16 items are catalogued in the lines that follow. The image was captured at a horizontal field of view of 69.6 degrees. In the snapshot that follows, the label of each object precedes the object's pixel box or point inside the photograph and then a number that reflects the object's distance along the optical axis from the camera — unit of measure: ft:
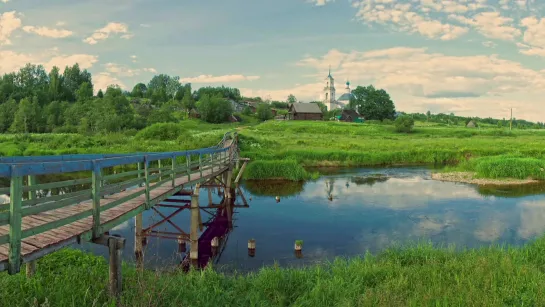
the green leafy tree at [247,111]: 386.73
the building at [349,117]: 352.49
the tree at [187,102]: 340.57
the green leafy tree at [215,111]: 318.04
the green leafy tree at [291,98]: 594.32
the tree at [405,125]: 253.44
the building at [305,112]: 342.17
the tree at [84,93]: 350.33
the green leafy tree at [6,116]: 265.95
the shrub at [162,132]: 166.61
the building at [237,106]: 425.03
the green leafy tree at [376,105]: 369.50
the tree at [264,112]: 361.92
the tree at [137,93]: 479.82
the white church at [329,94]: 506.73
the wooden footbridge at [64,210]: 20.63
